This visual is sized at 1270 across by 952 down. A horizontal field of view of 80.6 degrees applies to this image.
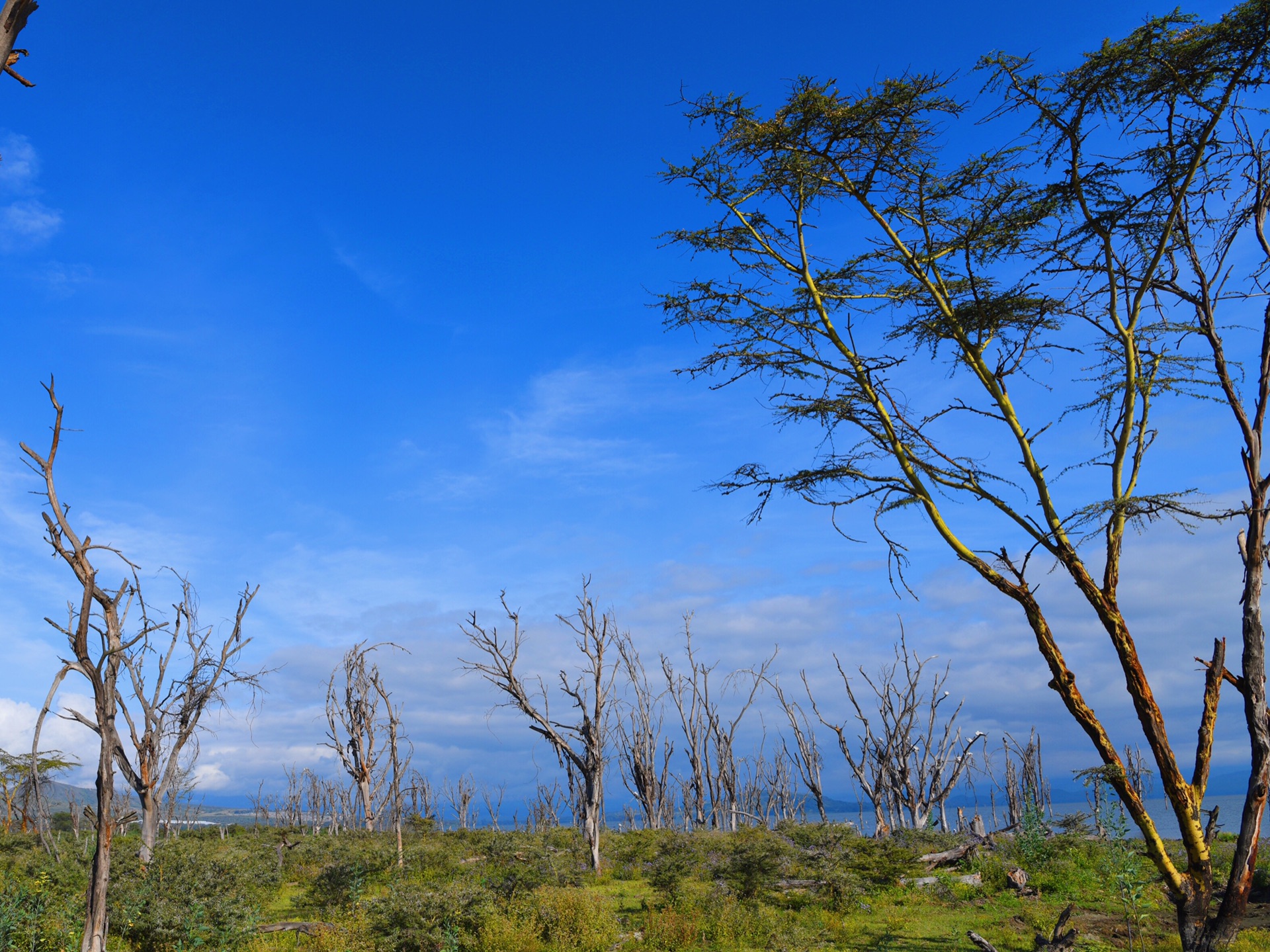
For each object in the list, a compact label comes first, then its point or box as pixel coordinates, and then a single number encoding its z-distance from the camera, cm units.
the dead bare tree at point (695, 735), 3384
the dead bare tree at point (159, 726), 1477
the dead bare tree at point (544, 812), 3853
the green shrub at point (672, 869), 1394
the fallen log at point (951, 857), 1594
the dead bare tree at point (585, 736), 1714
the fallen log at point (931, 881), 1422
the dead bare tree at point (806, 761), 2899
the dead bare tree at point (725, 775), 3434
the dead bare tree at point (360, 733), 2033
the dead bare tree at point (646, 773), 3212
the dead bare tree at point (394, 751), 2094
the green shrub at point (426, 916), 1051
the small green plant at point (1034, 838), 1516
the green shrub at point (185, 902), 1061
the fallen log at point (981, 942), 891
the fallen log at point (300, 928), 1145
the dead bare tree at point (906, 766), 2455
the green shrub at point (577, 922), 1047
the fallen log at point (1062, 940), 845
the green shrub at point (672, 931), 1080
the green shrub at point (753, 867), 1366
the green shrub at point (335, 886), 1476
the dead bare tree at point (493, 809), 3747
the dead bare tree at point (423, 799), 4344
